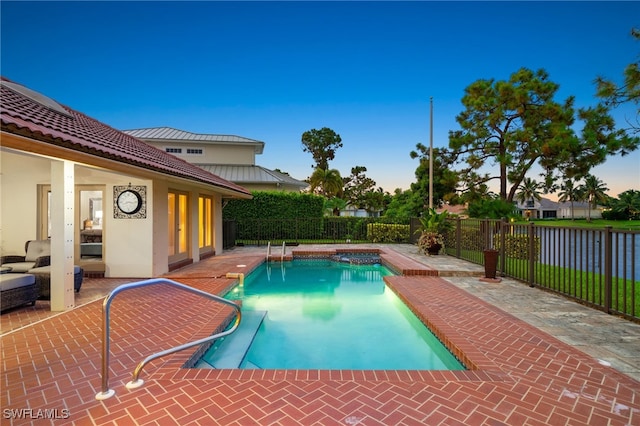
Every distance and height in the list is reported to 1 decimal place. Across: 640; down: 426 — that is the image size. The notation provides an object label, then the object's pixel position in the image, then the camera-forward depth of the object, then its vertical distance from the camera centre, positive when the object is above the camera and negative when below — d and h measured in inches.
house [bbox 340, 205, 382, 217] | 1617.9 +6.8
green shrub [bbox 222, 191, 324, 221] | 755.4 +14.7
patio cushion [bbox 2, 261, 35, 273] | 255.0 -42.4
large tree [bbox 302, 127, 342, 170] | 1673.2 +351.1
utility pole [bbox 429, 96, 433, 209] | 709.9 +182.6
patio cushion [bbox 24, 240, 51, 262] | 283.3 -31.1
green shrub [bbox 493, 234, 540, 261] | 345.7 -34.9
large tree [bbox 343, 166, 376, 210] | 1622.8 +137.6
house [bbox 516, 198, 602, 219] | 2805.1 +42.6
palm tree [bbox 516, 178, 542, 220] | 2444.6 +134.7
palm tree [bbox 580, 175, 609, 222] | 2422.5 +176.5
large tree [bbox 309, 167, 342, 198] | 1261.1 +122.6
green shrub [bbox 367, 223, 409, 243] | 729.6 -42.9
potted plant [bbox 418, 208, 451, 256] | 517.3 -29.2
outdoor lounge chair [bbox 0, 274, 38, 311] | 208.5 -50.8
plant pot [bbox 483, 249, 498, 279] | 339.2 -49.5
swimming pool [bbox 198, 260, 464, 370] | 181.9 -82.6
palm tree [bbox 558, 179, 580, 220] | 2429.0 +148.8
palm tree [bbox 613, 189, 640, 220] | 1863.9 +53.6
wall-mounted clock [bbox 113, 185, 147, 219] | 338.3 +12.0
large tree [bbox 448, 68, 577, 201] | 725.9 +198.6
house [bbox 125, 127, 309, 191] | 951.0 +179.9
